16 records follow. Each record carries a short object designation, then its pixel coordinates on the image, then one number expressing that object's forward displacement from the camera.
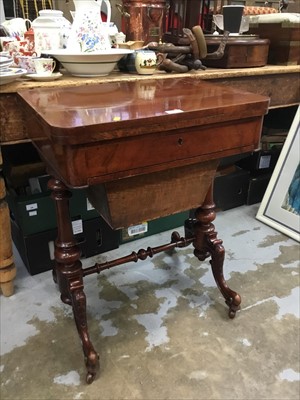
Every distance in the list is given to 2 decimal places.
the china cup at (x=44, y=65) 1.07
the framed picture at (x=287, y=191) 1.72
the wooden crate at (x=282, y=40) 1.48
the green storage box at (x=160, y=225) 1.65
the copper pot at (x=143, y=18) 1.33
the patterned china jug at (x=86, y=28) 1.10
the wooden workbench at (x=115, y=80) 1.02
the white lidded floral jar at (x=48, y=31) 1.13
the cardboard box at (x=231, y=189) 1.85
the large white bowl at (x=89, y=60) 1.09
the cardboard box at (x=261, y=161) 1.91
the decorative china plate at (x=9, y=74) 0.96
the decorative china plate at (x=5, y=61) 0.98
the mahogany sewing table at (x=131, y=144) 0.75
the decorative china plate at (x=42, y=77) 1.06
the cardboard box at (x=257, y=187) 1.95
